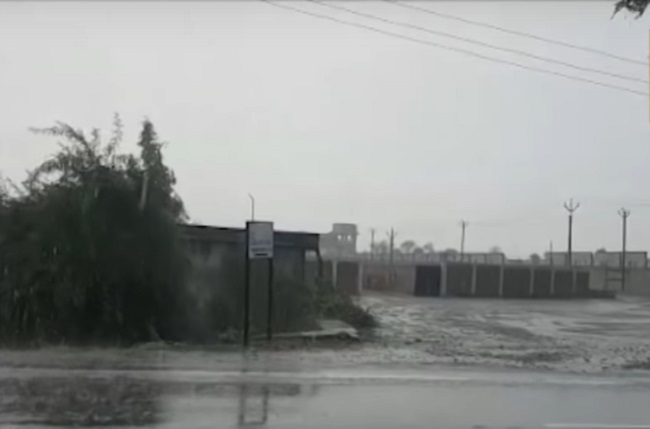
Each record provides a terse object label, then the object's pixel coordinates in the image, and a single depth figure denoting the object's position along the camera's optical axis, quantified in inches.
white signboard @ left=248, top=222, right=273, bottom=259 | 663.1
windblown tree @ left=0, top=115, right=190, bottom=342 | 663.8
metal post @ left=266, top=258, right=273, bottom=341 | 698.8
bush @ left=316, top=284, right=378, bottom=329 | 957.2
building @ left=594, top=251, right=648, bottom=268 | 2706.7
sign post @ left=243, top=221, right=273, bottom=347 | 663.1
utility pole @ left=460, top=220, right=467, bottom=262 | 4327.5
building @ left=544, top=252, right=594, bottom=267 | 3157.0
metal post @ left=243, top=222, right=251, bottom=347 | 671.8
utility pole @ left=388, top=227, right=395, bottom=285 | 2257.6
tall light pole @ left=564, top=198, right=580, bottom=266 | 3227.4
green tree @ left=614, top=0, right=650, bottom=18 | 461.0
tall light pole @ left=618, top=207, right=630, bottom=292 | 2559.1
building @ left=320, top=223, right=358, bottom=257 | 3096.5
